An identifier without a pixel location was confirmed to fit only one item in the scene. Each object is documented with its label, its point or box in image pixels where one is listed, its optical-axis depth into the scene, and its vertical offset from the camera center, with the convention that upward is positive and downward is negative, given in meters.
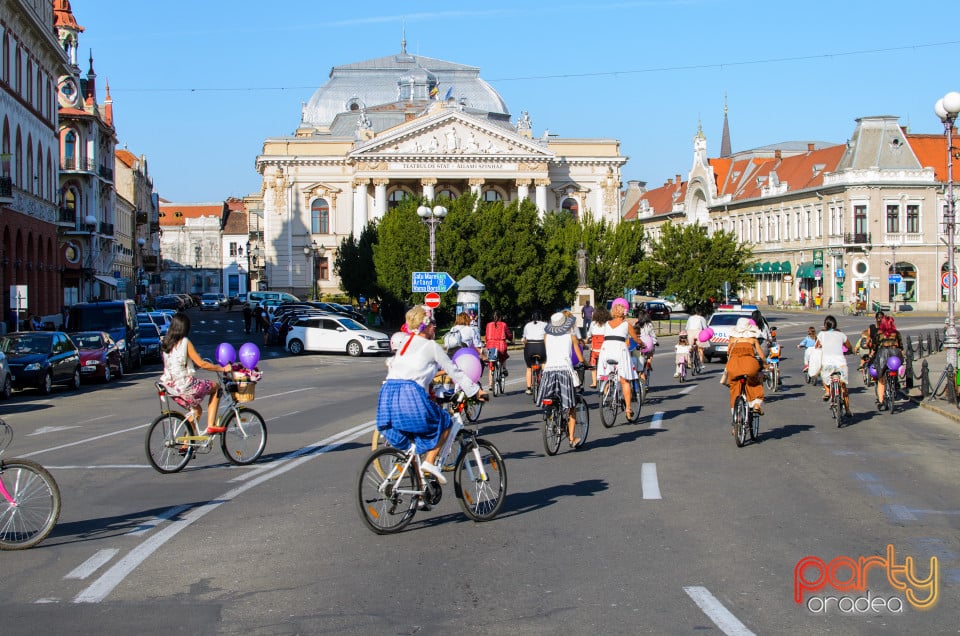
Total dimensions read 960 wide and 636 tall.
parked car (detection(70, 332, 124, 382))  30.69 -1.13
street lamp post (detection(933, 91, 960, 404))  20.78 +1.95
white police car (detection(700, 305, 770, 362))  34.34 -0.61
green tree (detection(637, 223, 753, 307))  61.78 +2.36
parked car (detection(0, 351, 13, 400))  25.72 -1.45
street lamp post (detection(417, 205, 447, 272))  37.88 +3.38
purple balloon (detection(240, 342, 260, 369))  13.27 -0.51
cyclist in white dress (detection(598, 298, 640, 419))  16.52 -0.53
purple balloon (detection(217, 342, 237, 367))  13.03 -0.48
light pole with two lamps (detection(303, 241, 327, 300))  73.63 +4.71
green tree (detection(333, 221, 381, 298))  64.81 +2.75
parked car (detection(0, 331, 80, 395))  27.27 -1.06
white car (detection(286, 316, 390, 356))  42.81 -0.97
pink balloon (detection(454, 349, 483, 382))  11.06 -0.54
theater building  87.69 +11.96
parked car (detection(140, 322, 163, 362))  40.16 -0.97
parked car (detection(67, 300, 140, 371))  36.97 -0.15
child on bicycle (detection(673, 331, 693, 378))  27.06 -1.04
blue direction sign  37.03 +0.93
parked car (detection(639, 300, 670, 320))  72.38 -0.19
